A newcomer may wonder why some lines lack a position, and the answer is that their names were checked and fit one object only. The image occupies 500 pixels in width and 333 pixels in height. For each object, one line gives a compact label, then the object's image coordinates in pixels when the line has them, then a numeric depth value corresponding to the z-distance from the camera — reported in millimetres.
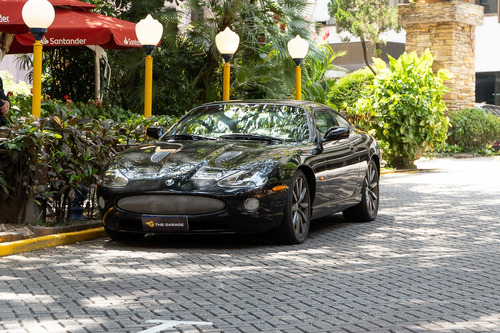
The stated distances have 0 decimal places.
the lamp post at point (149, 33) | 13867
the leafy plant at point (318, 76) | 23000
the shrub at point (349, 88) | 26172
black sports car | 8750
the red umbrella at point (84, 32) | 15688
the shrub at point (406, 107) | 21438
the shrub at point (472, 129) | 29297
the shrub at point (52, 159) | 9336
